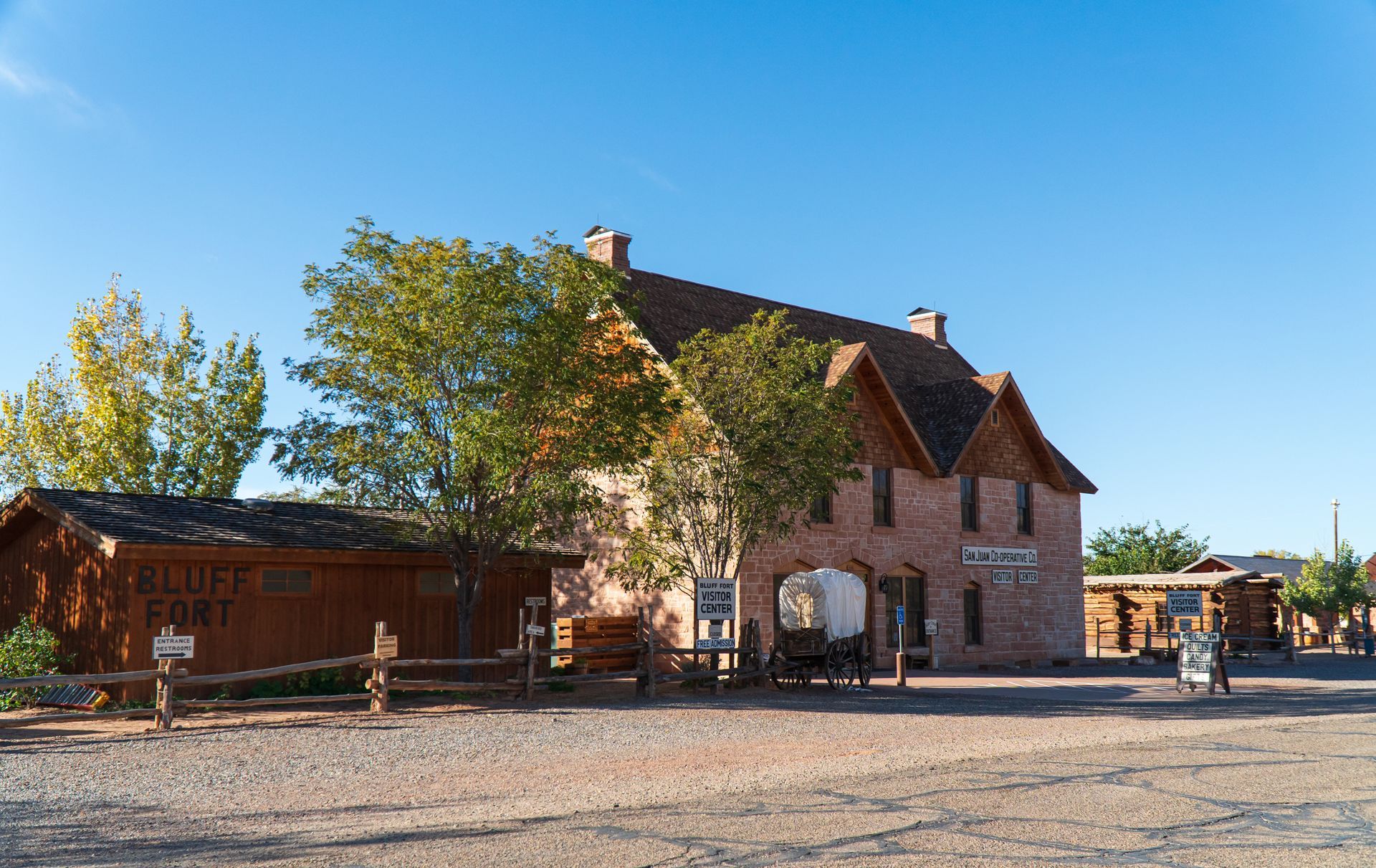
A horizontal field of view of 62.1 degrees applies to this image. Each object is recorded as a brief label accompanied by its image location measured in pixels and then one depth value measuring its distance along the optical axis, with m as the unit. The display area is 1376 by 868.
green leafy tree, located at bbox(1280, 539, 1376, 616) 43.03
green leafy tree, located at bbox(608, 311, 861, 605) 21.98
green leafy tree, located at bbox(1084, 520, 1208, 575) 52.94
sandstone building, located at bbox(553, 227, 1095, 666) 27.17
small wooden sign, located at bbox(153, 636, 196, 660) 15.46
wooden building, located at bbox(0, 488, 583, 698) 18.11
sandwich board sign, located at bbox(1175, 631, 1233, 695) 21.95
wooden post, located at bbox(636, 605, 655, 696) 20.16
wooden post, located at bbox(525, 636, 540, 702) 19.12
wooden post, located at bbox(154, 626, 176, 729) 15.06
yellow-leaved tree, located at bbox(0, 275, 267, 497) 35.38
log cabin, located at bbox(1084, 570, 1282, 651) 37.38
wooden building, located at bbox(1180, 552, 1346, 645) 45.38
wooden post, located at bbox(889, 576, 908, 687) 22.86
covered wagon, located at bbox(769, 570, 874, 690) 22.02
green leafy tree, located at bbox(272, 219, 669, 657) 19.48
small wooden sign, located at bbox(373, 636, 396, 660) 17.33
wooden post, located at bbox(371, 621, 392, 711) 17.23
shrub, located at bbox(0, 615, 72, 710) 18.09
